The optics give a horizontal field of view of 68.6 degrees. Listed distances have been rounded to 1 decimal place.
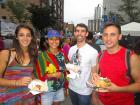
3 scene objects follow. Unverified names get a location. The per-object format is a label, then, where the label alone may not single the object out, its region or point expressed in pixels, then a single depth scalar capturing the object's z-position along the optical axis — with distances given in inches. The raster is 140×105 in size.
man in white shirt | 66.2
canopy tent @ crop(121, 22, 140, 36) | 256.4
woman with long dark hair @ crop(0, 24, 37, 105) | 51.8
